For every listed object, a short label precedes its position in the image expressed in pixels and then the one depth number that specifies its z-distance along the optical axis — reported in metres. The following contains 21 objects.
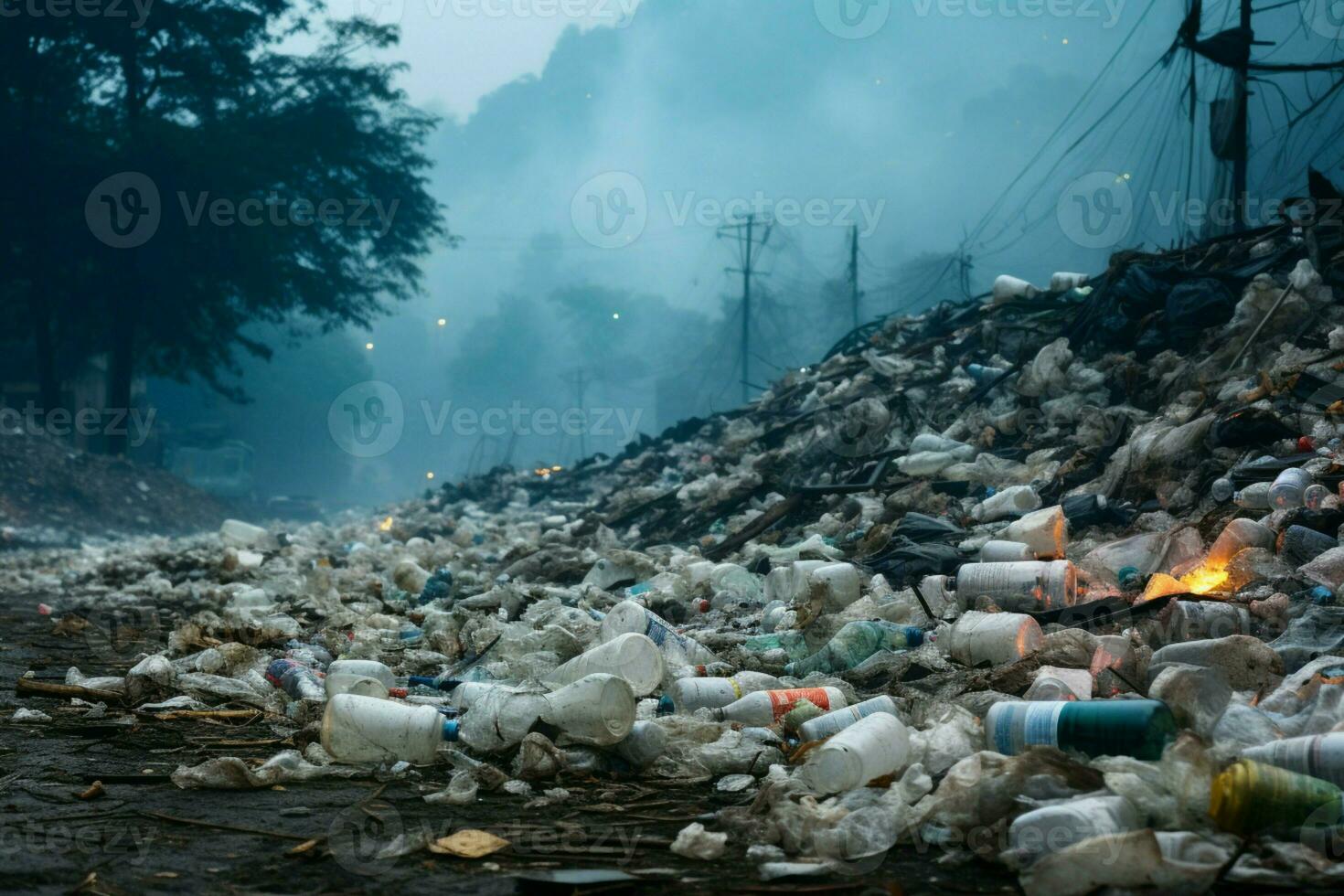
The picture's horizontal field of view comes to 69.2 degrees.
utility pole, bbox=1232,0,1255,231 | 9.03
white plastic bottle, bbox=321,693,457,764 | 2.31
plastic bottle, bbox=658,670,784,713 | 2.62
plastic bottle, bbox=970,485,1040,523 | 4.70
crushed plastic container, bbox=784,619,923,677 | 3.05
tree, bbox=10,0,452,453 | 17.55
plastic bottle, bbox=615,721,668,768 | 2.22
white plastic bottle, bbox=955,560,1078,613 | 3.20
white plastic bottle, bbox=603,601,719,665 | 3.03
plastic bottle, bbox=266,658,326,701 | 2.94
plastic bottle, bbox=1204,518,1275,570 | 3.19
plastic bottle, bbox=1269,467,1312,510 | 3.45
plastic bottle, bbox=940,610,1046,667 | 2.76
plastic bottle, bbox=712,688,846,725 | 2.47
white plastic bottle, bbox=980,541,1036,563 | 3.70
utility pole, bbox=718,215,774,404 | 29.50
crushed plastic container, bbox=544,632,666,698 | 2.63
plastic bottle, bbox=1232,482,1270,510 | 3.57
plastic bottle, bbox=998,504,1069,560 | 3.86
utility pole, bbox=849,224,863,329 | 30.73
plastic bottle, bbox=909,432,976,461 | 5.96
